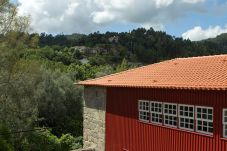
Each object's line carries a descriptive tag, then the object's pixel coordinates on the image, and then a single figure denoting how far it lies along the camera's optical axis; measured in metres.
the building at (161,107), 16.94
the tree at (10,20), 28.61
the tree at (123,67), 60.47
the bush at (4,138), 17.83
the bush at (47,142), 30.52
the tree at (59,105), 38.22
